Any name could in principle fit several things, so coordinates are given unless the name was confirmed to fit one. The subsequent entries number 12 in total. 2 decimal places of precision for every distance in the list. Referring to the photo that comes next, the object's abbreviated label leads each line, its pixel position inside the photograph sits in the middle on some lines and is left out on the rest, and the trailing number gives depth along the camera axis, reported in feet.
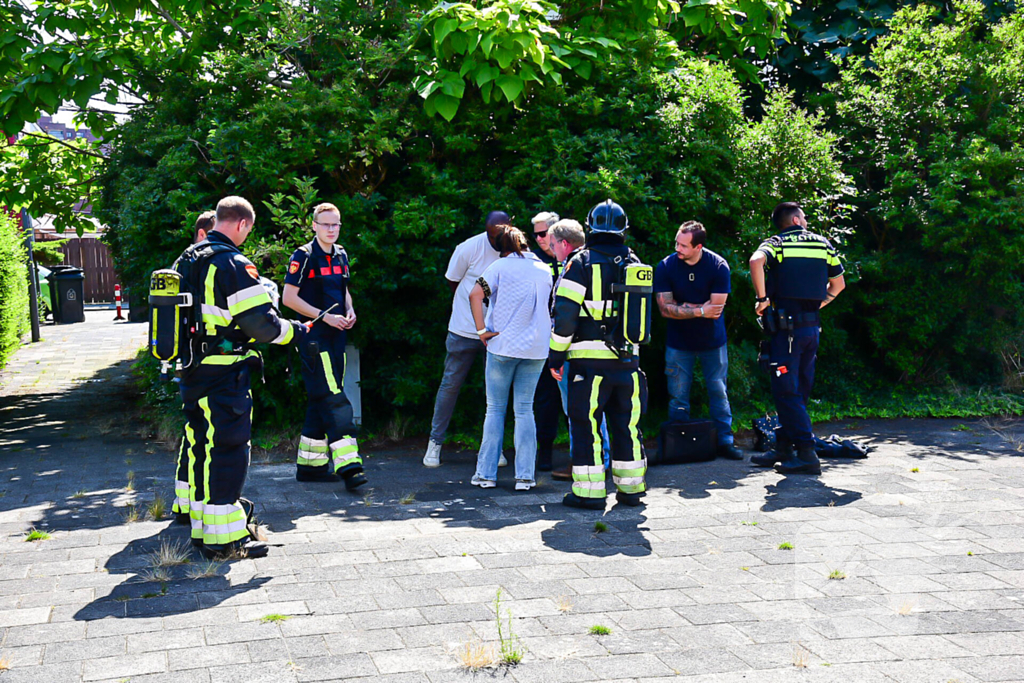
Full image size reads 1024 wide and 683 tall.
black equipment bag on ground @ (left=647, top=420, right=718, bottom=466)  25.85
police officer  24.53
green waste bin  79.05
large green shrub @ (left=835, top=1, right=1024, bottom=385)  32.65
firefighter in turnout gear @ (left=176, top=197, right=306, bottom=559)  17.29
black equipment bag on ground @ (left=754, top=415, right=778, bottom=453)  26.78
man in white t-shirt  24.59
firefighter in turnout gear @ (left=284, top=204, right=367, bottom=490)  22.52
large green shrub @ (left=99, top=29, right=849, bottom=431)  27.63
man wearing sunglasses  25.38
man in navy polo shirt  26.05
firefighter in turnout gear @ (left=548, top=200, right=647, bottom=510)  20.70
